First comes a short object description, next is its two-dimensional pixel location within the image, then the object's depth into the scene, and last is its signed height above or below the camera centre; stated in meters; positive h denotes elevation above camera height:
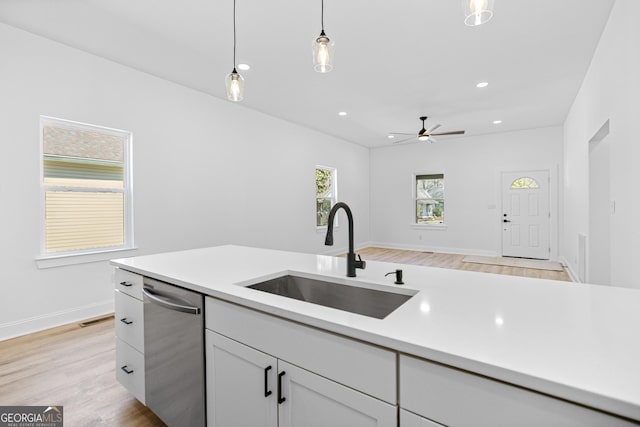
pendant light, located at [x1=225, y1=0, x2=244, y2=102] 2.06 +0.86
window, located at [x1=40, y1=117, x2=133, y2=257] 3.16 +0.28
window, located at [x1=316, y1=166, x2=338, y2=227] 7.05 +0.50
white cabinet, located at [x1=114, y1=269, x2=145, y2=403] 1.74 -0.69
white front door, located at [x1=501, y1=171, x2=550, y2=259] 6.66 -0.05
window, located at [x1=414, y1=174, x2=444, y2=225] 7.95 +0.36
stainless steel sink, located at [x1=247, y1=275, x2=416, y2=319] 1.37 -0.40
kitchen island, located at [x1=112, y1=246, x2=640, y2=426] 0.63 -0.33
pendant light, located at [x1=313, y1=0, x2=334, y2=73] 1.68 +0.89
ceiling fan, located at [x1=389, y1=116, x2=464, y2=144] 5.58 +1.40
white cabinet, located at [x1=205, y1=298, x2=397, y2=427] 0.88 -0.54
